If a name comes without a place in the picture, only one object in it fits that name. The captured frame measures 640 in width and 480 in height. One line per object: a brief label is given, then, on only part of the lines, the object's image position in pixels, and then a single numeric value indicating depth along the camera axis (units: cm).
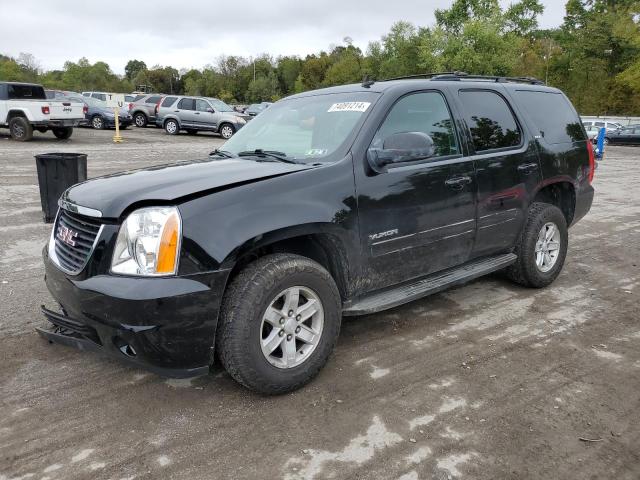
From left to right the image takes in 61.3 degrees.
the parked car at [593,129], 3160
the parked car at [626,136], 3316
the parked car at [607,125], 3409
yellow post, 1970
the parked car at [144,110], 2772
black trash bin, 654
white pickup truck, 1750
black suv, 279
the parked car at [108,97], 3307
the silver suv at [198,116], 2319
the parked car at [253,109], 3050
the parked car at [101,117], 2472
